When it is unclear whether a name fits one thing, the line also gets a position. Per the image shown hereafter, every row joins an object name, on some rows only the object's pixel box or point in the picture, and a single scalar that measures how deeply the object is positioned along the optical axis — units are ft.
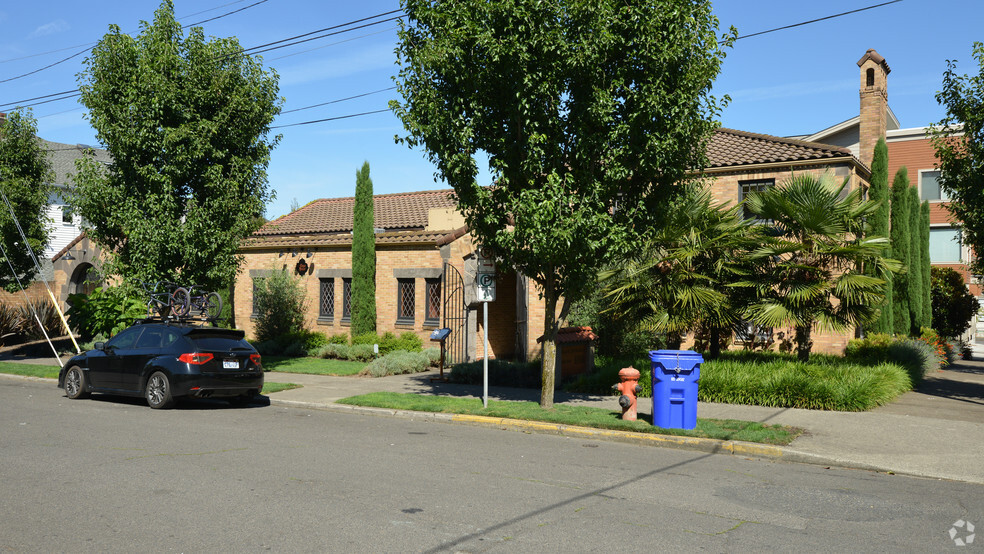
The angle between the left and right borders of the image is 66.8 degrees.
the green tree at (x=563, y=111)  35.42
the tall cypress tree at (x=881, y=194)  69.77
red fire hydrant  37.17
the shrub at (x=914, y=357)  55.93
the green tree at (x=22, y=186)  73.67
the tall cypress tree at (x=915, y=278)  82.27
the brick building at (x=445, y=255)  67.36
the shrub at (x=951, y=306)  92.99
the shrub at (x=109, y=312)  65.92
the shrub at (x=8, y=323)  92.17
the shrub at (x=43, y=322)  94.63
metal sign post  41.88
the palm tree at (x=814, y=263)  45.93
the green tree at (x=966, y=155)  41.57
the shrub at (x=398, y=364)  60.54
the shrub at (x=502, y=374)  52.95
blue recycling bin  34.78
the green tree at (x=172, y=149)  56.29
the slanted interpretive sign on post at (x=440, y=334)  53.53
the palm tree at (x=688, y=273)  47.73
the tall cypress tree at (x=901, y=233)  78.89
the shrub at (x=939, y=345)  71.82
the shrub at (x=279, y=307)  82.17
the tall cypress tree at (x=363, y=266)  76.13
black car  41.45
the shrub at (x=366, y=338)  73.92
